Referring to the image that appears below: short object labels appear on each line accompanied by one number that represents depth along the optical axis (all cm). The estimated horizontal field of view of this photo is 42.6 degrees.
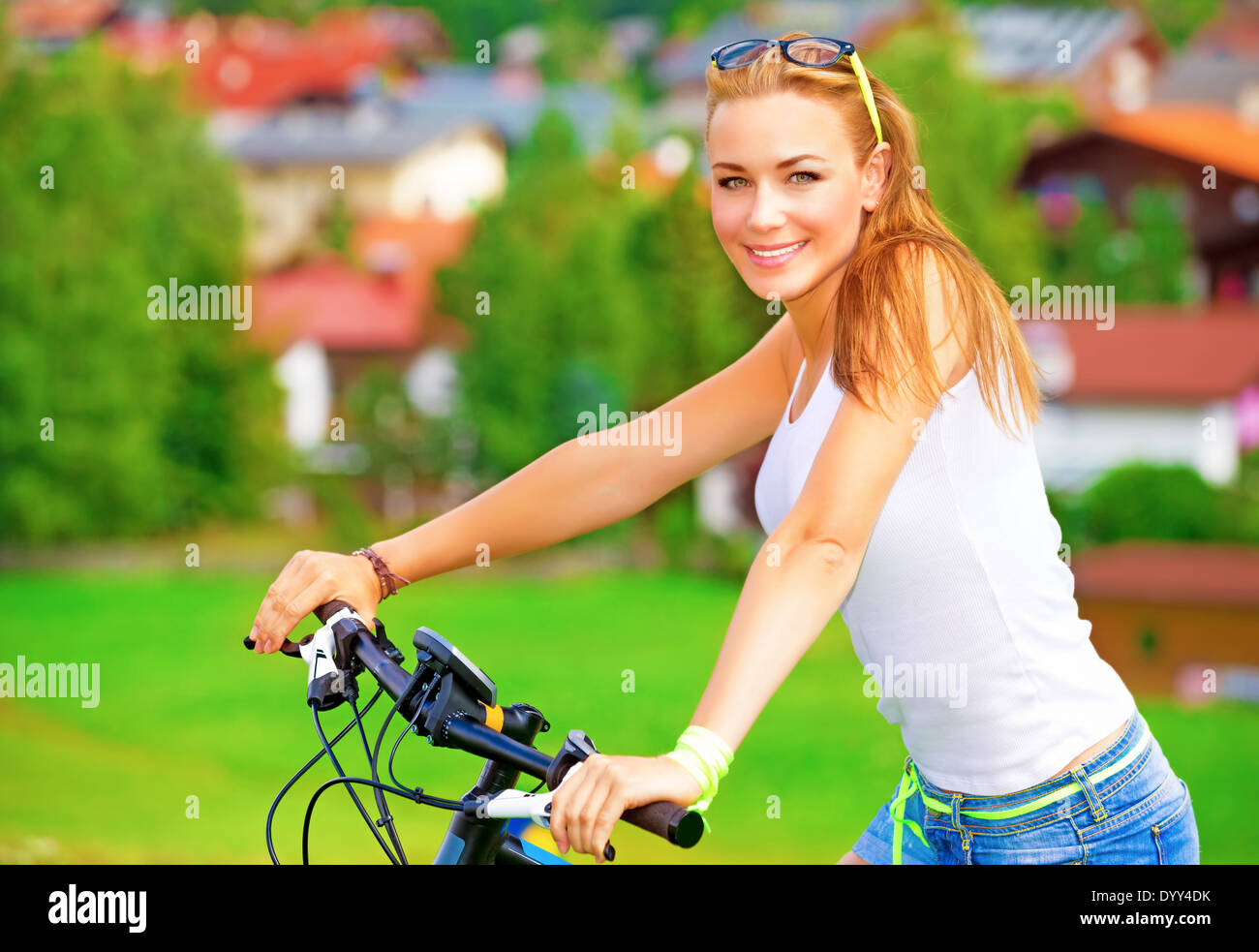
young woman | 210
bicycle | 202
